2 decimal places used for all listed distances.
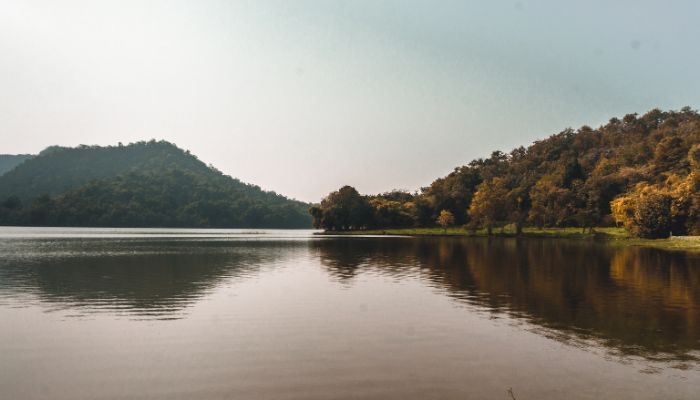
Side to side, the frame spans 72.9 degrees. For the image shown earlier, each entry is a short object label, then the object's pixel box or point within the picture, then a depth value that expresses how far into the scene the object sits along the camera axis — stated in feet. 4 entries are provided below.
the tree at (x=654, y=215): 267.59
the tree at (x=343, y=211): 539.70
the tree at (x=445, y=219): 462.19
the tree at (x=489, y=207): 414.82
